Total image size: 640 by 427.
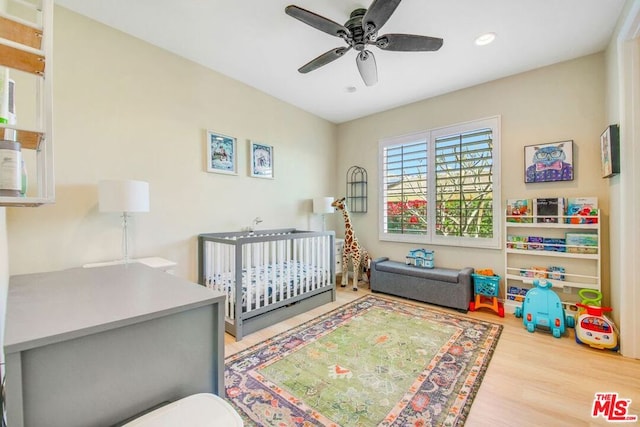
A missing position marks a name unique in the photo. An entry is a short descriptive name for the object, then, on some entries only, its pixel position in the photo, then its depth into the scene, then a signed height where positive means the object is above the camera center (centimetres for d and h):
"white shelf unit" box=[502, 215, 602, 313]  262 -50
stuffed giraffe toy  399 -55
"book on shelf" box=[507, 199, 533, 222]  294 +5
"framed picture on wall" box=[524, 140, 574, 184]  278 +56
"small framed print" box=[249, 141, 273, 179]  345 +74
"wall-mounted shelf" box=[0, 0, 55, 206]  83 +48
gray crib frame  246 -91
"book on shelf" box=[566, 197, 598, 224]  259 +4
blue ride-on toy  248 -91
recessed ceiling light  238 +158
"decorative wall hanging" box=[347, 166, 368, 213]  448 +45
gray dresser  76 -44
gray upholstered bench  307 -84
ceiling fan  172 +131
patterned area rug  156 -112
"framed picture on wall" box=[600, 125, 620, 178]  219 +53
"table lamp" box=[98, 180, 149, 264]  204 +16
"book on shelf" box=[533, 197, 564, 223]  275 +6
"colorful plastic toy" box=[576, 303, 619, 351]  219 -96
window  327 +39
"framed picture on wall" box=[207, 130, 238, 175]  302 +73
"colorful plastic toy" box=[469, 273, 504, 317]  302 -88
